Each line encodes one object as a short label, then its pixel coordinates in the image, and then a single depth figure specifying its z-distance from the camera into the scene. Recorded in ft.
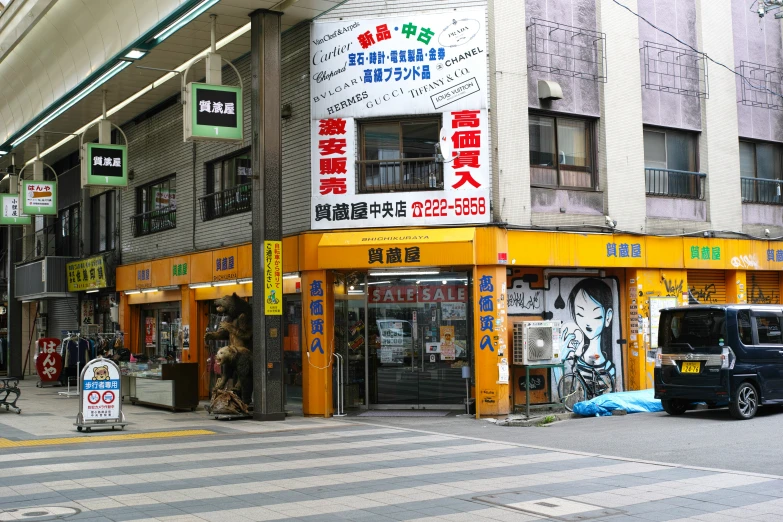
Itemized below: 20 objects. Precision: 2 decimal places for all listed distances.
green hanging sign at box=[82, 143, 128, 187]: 67.26
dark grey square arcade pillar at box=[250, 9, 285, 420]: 52.37
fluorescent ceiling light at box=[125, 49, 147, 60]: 58.70
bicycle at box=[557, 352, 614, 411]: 56.44
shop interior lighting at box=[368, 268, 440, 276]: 55.57
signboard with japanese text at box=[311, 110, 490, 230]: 53.36
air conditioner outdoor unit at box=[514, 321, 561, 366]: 53.47
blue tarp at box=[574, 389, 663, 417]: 53.42
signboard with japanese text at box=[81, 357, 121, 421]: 48.65
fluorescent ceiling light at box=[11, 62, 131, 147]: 63.41
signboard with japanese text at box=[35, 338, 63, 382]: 86.53
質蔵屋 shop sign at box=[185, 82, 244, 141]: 51.06
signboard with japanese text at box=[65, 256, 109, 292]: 85.56
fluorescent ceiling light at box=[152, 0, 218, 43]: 51.78
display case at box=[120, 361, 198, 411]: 59.82
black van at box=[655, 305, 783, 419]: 48.03
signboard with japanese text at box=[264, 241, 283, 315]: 52.47
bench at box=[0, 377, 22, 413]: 59.72
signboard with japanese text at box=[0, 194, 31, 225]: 89.66
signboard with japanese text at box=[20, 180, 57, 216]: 83.35
